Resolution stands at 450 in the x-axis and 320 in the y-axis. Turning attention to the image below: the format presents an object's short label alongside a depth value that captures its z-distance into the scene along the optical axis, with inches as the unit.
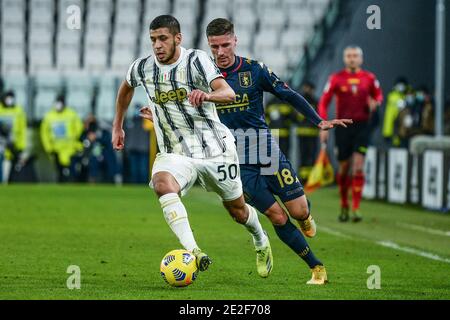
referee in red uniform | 574.6
